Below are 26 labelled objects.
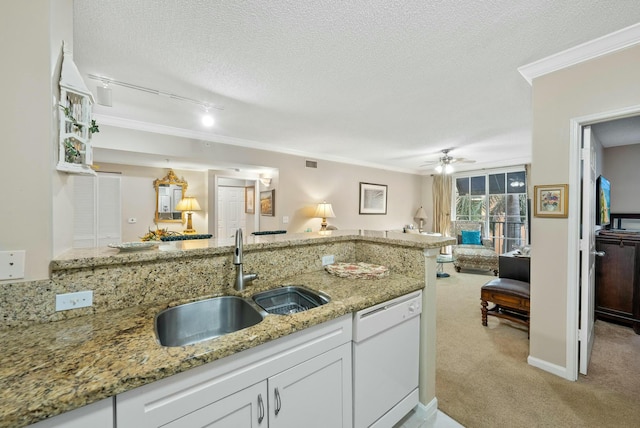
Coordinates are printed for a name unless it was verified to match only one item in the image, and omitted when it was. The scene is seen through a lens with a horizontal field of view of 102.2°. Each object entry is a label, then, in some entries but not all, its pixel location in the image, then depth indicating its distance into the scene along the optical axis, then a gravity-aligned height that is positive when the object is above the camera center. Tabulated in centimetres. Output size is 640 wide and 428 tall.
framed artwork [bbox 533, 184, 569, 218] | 202 +11
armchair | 530 -78
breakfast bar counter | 66 -45
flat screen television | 273 +15
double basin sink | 125 -53
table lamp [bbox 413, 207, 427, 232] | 722 -4
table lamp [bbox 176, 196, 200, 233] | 538 +13
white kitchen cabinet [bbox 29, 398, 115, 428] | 65 -54
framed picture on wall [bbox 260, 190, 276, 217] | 493 +20
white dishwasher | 136 -85
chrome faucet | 143 -31
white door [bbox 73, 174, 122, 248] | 432 +2
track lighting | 194 +118
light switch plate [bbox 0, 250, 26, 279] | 97 -20
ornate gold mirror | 534 +34
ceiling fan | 489 +102
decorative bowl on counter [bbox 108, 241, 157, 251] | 130 -18
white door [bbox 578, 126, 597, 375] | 203 -26
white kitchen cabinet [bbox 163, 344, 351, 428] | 90 -76
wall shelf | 111 +41
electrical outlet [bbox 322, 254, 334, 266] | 195 -36
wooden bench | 278 -95
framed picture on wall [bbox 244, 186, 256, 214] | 607 +32
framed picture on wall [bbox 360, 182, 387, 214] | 621 +37
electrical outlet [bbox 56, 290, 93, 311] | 107 -38
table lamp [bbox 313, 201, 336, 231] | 500 +4
